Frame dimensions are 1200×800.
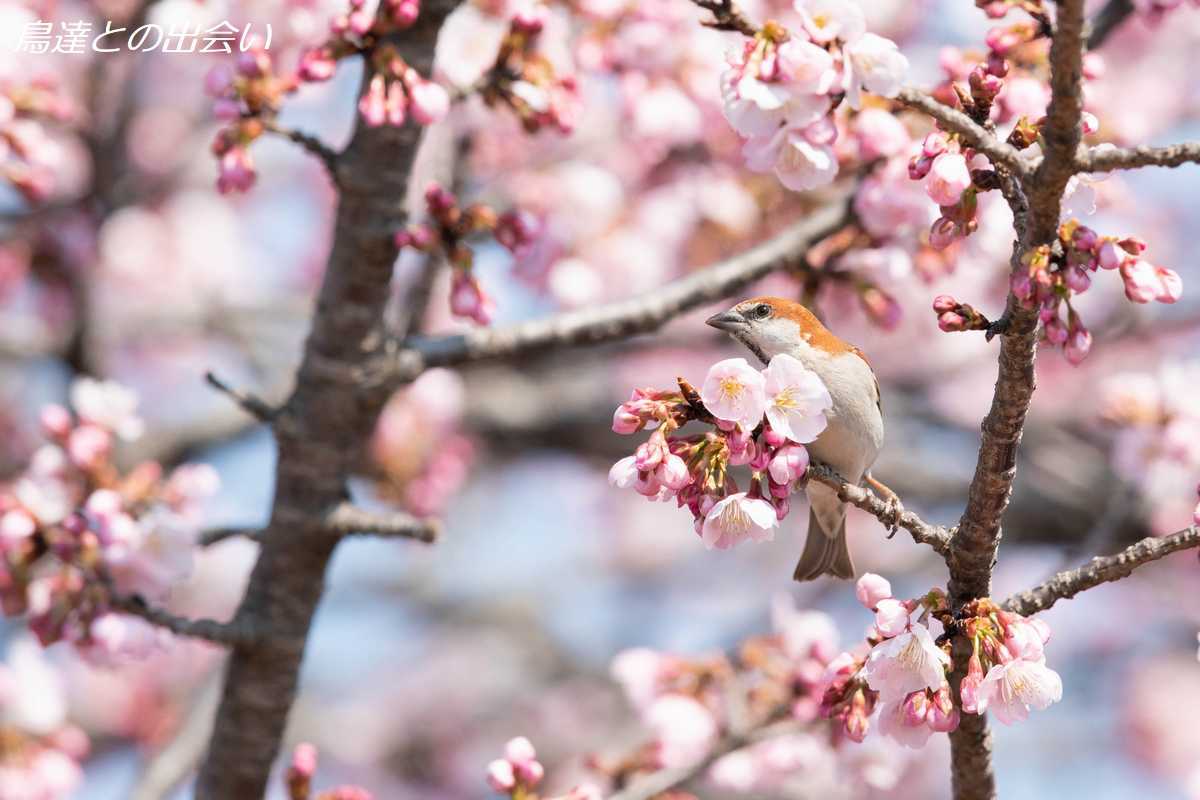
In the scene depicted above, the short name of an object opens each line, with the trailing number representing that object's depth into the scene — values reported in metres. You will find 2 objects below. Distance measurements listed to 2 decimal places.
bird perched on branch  5.62
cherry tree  4.04
